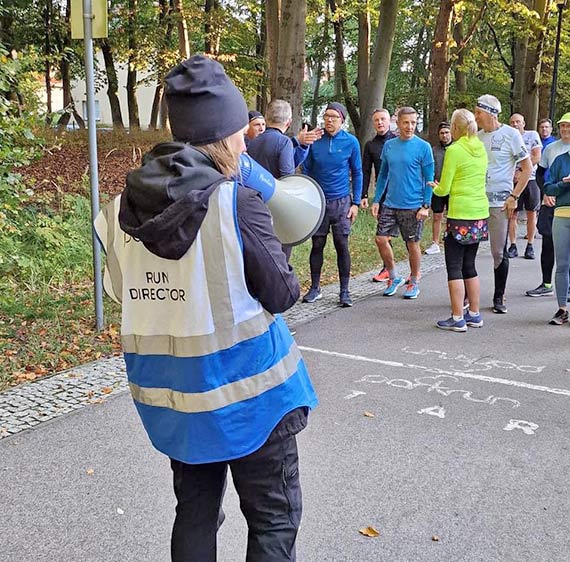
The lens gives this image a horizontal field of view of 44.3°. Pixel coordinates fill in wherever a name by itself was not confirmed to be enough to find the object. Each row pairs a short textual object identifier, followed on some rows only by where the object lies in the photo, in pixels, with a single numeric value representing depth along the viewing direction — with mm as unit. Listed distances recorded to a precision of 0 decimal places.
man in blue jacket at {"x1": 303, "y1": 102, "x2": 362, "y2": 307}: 7328
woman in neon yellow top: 6090
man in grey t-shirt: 6789
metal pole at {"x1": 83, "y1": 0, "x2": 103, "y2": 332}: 5707
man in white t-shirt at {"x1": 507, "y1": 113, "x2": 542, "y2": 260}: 10156
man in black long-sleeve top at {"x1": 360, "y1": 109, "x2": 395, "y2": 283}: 8477
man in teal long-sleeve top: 7383
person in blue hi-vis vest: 1863
